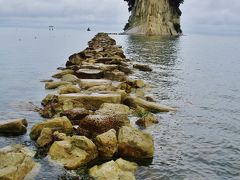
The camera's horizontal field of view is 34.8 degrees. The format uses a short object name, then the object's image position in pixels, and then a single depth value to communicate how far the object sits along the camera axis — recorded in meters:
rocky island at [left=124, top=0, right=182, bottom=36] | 138.88
